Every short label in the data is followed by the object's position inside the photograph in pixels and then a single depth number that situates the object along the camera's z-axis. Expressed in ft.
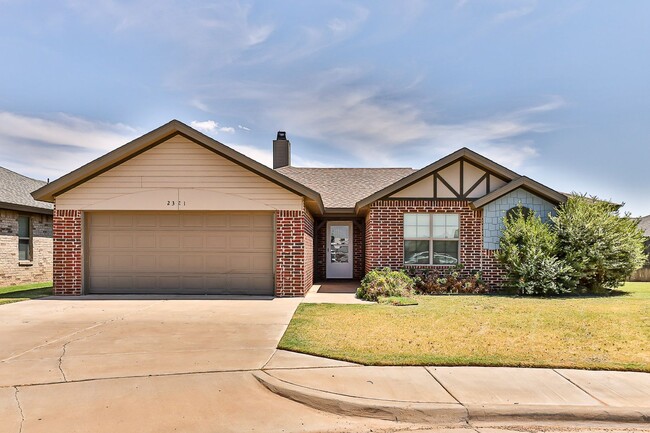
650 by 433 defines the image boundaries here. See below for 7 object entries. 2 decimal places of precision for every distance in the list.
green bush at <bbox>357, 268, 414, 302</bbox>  41.04
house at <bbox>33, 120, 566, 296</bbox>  42.39
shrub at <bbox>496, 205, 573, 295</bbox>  43.57
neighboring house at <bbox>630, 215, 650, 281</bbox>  68.03
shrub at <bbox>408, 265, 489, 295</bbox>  46.50
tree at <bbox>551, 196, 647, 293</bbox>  44.50
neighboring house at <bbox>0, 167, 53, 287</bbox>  53.62
